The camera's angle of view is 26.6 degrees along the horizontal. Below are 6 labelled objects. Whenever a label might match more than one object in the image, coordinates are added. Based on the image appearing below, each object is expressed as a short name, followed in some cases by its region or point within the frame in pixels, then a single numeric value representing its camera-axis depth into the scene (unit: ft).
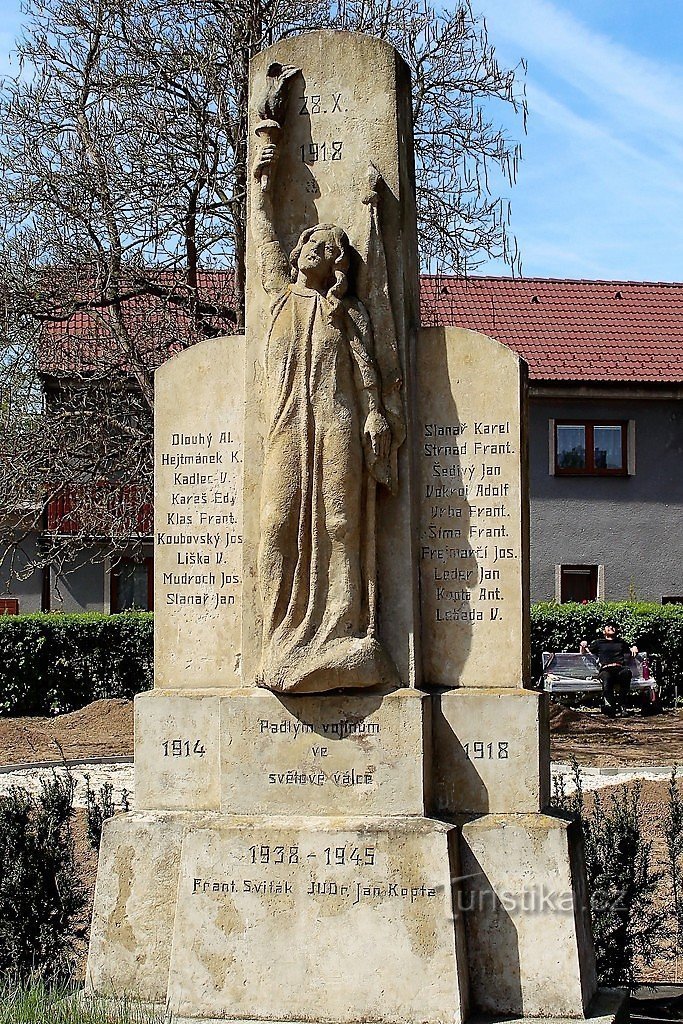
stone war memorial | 18.48
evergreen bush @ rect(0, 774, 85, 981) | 22.39
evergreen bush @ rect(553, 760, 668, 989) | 23.00
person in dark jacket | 69.87
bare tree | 50.29
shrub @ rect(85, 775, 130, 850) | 28.84
